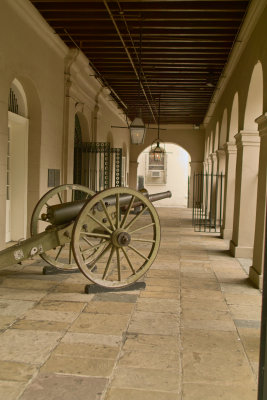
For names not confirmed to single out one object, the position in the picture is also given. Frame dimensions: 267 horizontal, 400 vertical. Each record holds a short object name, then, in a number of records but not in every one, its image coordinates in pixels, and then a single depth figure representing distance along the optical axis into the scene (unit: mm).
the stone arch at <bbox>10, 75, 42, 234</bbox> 8883
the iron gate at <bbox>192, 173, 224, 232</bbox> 12837
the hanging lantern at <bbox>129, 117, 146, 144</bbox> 11094
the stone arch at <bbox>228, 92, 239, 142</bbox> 10250
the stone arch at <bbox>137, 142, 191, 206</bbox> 32406
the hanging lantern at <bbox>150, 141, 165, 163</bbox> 19484
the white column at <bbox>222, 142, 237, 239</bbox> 10301
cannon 4930
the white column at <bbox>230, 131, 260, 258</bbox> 7938
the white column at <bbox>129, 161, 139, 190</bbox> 24297
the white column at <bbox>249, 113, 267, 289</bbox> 5910
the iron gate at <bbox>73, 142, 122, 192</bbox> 12188
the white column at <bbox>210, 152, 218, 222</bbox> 15461
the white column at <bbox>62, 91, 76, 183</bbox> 10461
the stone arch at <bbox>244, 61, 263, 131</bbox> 7832
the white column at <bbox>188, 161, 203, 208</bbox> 22922
